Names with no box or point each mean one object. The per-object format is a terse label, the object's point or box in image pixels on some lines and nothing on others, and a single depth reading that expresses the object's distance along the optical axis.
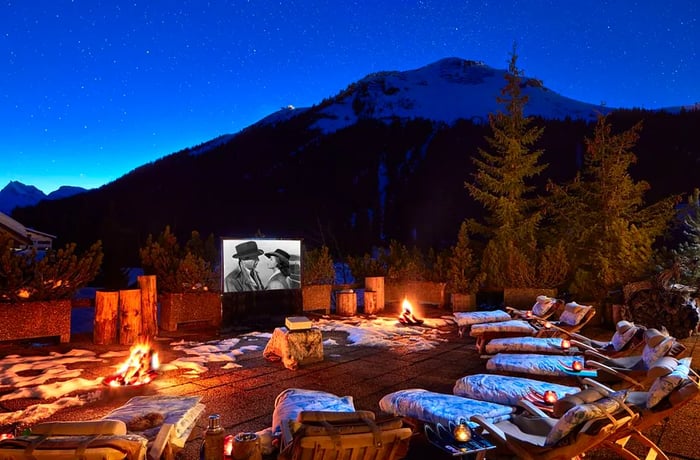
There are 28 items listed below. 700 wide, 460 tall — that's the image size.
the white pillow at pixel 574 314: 7.81
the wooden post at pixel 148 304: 8.02
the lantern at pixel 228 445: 3.02
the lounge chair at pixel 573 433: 2.90
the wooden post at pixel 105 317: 7.73
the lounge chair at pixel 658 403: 3.16
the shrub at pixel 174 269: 9.23
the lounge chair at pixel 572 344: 5.89
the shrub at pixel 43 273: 7.36
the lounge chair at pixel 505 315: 8.34
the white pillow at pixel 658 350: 4.52
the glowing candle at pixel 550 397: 3.92
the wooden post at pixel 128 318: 7.79
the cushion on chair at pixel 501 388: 4.09
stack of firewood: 8.23
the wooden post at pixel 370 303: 11.73
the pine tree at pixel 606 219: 9.95
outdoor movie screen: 9.19
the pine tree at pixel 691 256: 9.41
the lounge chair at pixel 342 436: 2.44
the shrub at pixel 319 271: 11.84
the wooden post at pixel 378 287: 12.00
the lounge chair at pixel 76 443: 2.11
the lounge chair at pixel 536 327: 7.24
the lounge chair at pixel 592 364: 4.59
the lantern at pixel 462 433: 3.11
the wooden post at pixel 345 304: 11.34
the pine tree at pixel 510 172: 16.73
